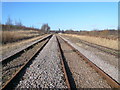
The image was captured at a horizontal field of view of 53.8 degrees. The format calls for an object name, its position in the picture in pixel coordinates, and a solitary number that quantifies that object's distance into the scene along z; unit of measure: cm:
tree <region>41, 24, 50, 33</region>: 12123
